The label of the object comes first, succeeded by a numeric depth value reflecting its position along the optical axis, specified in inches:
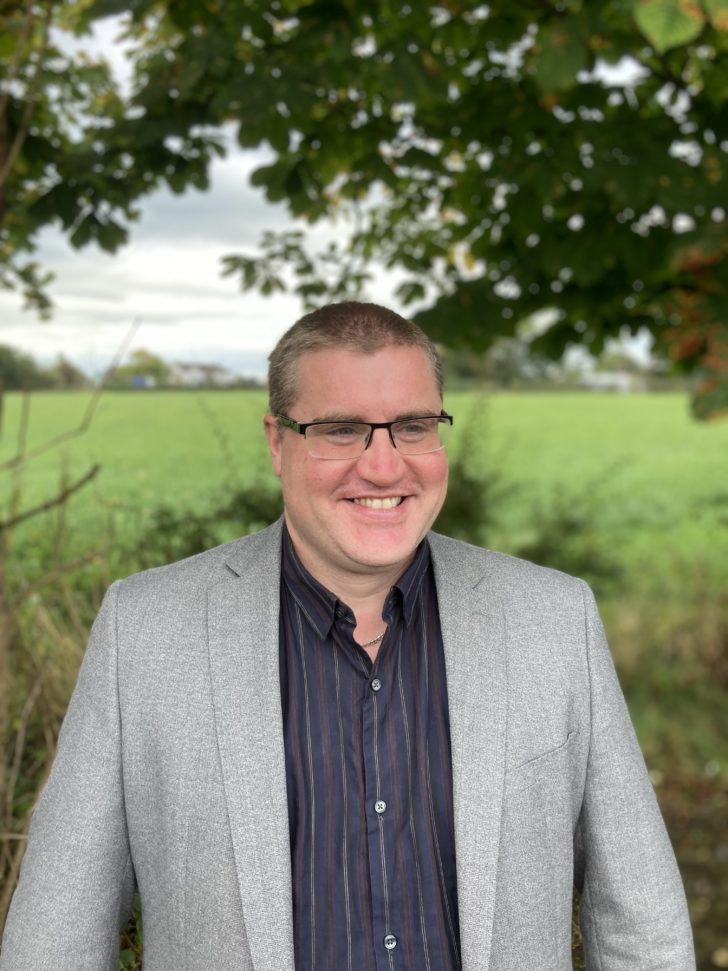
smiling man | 61.2
